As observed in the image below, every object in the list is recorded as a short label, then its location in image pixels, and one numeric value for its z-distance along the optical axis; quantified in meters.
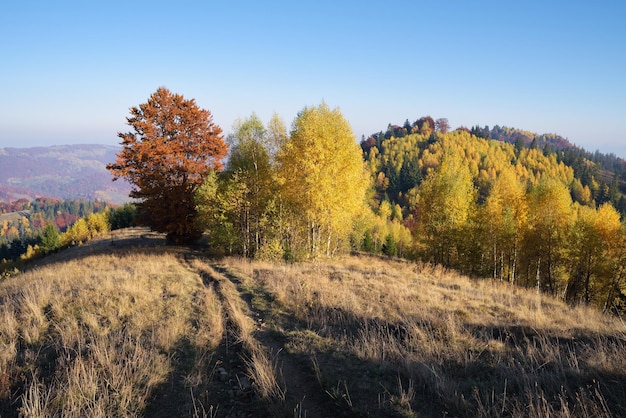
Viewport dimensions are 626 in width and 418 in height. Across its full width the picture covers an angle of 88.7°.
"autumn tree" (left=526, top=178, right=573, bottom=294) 31.48
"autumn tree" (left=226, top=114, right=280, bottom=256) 24.42
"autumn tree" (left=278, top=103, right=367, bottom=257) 20.67
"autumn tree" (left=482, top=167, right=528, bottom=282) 32.25
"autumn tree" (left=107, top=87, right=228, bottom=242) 25.09
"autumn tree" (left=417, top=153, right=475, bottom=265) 30.45
